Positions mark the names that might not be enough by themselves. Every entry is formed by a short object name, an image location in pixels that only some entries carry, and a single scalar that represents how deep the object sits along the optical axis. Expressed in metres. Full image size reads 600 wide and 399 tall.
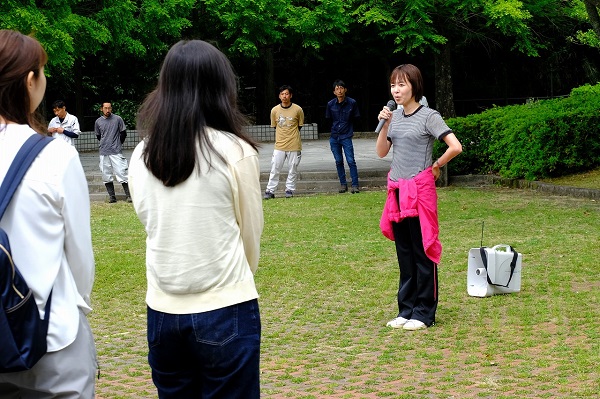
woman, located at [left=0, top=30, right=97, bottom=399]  3.04
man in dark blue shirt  18.66
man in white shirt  18.44
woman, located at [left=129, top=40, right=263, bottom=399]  3.42
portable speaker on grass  8.70
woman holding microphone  7.47
